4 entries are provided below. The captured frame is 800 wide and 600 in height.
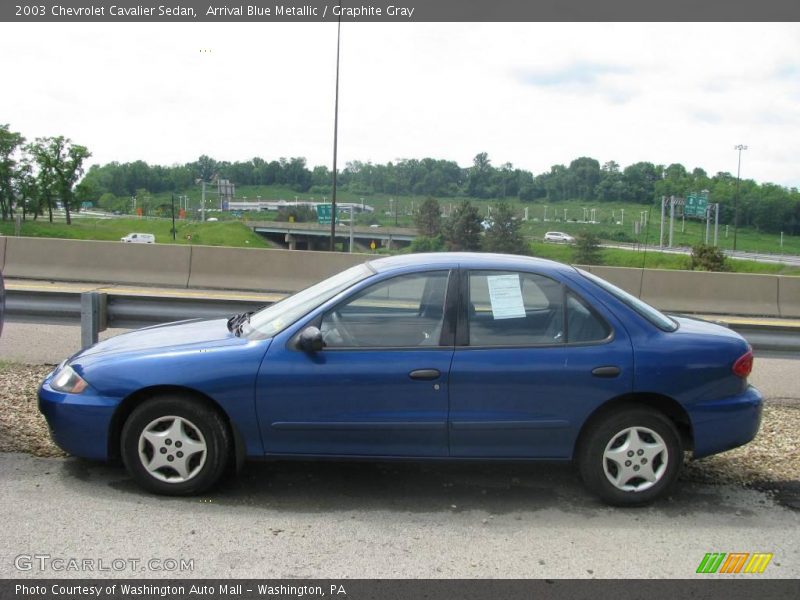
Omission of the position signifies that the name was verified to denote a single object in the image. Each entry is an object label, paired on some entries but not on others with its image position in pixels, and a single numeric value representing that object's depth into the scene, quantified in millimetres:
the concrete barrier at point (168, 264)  18109
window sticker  4711
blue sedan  4484
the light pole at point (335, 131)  20777
